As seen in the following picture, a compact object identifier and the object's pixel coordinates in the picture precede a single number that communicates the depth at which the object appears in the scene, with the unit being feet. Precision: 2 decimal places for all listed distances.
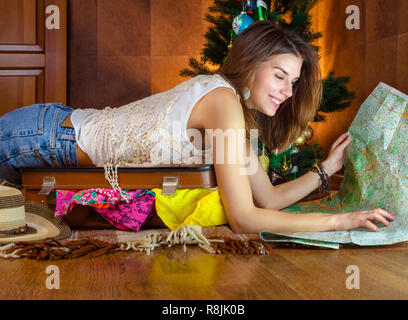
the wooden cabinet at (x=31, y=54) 9.92
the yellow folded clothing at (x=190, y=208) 4.25
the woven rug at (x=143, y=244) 3.47
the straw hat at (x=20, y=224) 3.77
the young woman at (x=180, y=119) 4.34
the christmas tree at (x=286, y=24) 7.09
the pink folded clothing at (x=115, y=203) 4.31
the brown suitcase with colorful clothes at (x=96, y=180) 4.40
